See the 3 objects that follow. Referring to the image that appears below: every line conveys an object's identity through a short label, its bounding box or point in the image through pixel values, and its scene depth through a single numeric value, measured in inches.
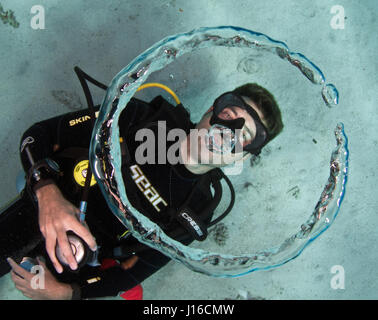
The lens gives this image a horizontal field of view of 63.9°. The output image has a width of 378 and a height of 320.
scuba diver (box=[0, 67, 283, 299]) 65.3
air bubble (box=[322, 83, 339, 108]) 89.3
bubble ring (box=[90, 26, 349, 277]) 67.6
